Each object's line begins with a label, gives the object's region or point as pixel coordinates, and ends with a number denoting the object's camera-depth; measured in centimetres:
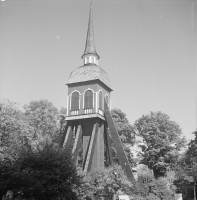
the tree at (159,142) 3700
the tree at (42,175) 1523
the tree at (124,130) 3912
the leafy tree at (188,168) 3382
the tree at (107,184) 2177
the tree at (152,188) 2439
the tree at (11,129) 2717
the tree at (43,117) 3859
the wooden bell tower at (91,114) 2795
